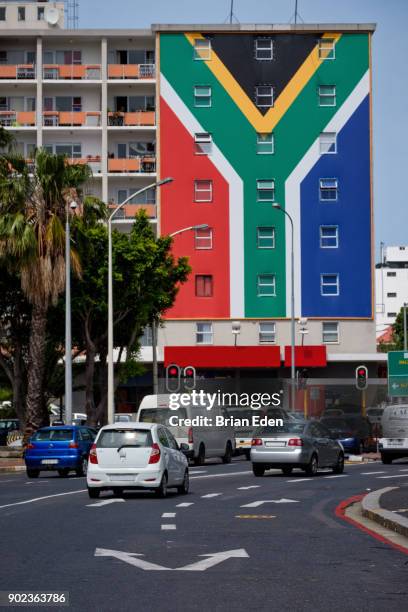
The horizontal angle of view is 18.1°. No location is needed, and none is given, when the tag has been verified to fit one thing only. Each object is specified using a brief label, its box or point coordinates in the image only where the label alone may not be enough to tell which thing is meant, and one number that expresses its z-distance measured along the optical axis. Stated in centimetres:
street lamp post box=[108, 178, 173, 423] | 4512
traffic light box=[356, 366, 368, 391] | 5128
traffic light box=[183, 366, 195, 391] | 4972
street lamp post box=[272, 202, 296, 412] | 5686
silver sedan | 3397
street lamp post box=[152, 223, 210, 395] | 5680
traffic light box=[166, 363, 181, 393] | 4845
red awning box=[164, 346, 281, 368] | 7406
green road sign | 5550
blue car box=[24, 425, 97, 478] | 3591
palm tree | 4616
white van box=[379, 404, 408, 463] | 4278
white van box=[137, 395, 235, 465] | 4081
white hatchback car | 2552
